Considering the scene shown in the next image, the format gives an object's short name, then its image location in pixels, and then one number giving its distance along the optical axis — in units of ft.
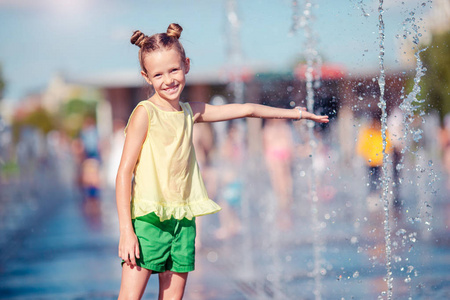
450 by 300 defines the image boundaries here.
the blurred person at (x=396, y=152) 29.05
